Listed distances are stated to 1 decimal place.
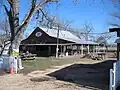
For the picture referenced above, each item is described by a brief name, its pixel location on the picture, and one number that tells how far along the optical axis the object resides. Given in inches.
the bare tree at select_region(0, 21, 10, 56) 818.5
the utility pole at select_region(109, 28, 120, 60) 317.0
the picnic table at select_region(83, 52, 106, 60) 789.9
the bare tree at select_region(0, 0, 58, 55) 438.6
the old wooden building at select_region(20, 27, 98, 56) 975.6
